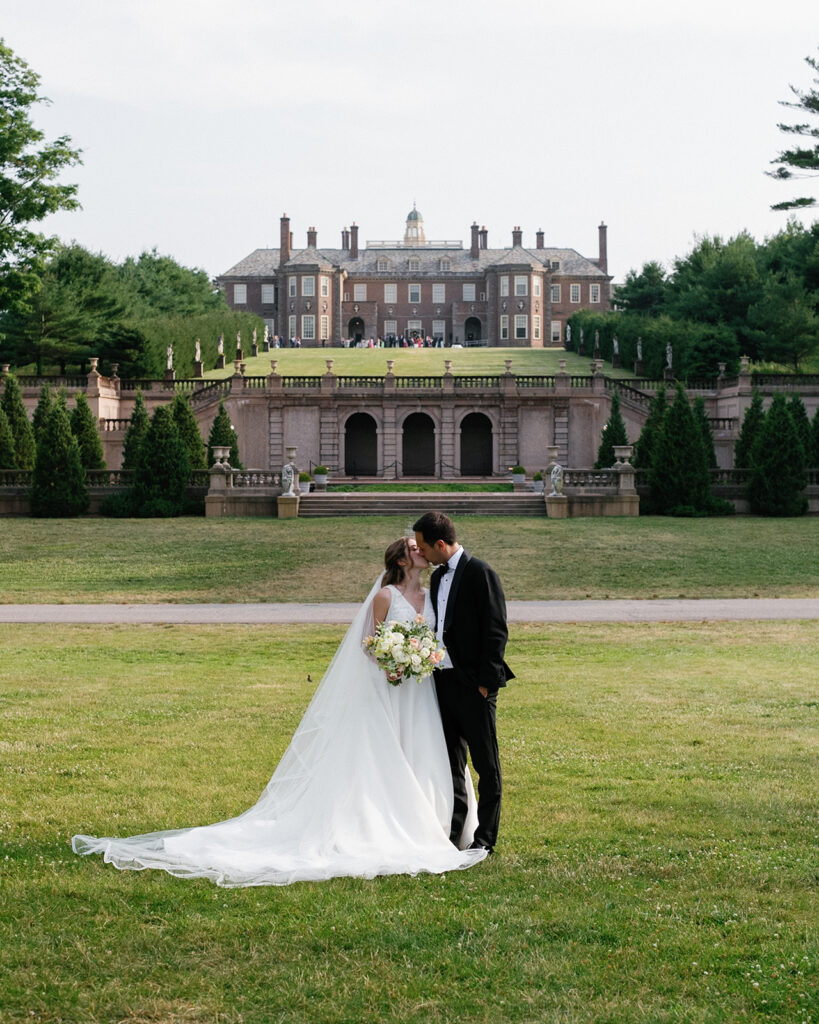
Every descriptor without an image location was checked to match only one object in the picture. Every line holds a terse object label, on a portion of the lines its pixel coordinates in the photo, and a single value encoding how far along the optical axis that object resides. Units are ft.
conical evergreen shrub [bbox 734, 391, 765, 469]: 138.62
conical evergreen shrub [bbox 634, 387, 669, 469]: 137.07
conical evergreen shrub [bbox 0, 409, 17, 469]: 135.64
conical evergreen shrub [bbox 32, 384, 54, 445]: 127.24
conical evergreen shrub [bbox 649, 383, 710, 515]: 123.54
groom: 22.85
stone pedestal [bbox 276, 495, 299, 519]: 121.60
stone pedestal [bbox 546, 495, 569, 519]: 121.60
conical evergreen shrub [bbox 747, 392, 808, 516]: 122.52
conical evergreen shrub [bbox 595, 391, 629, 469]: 158.87
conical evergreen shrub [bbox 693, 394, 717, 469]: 136.77
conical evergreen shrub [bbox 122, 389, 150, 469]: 142.43
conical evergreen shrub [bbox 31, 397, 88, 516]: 121.08
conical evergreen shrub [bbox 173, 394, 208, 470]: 140.26
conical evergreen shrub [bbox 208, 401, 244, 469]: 155.33
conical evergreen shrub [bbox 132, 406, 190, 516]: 122.83
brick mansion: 361.51
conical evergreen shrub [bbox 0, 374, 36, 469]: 139.44
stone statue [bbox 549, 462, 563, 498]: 124.06
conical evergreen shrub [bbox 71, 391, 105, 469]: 151.02
